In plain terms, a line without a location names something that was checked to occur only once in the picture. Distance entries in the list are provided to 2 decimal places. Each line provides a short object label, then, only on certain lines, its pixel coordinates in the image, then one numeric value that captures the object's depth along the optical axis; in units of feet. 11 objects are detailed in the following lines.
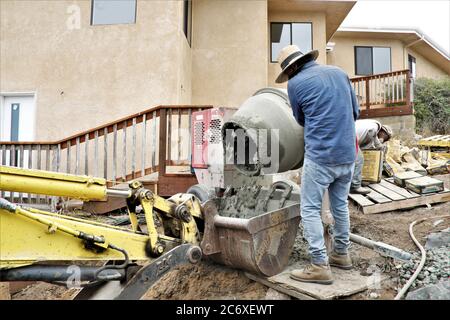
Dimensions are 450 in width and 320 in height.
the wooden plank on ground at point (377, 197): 18.53
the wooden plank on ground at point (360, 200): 18.39
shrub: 49.26
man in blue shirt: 9.50
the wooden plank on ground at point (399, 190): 18.99
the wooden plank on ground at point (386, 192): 18.70
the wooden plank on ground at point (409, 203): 18.26
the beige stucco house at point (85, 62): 26.00
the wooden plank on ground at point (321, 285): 8.83
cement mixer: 9.80
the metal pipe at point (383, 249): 10.08
